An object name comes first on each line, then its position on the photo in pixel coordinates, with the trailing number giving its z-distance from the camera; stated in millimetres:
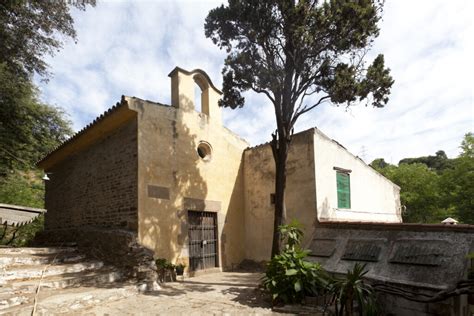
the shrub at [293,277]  5699
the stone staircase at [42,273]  5531
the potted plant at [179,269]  8805
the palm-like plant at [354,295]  4531
